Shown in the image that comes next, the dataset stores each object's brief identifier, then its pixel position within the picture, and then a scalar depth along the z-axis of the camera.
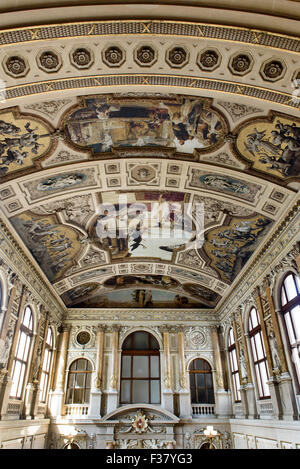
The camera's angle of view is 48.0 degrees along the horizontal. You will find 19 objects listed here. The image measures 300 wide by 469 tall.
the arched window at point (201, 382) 18.48
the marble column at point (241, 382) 15.05
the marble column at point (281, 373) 10.65
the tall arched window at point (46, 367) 16.88
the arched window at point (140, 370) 18.50
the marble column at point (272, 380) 11.47
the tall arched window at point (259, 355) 13.30
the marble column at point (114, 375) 17.84
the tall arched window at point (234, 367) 16.98
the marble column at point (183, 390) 17.75
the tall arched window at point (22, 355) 13.16
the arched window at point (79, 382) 18.17
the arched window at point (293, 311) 10.70
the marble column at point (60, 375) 17.50
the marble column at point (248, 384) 14.27
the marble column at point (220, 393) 17.69
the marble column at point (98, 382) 17.56
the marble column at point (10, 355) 11.39
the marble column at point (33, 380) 14.09
